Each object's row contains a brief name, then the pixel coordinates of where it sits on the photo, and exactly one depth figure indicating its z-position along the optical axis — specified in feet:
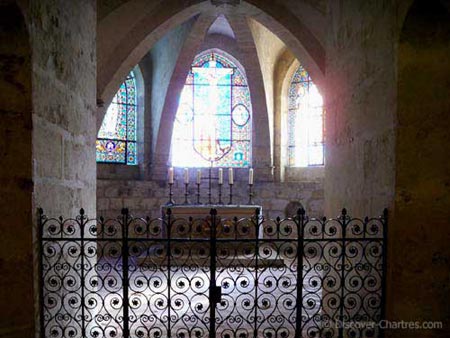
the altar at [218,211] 19.45
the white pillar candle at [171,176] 19.10
